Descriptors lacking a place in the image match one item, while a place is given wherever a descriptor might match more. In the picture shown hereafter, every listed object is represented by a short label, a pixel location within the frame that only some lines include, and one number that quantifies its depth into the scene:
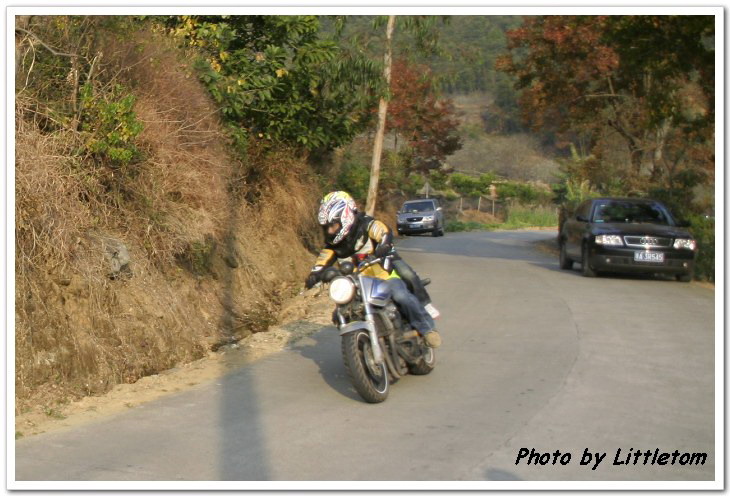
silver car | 41.94
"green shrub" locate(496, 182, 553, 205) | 66.81
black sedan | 18.58
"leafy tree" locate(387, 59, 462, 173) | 42.91
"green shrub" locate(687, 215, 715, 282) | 19.75
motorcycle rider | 9.20
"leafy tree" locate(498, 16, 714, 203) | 21.75
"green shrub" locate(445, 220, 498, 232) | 52.44
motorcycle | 8.62
